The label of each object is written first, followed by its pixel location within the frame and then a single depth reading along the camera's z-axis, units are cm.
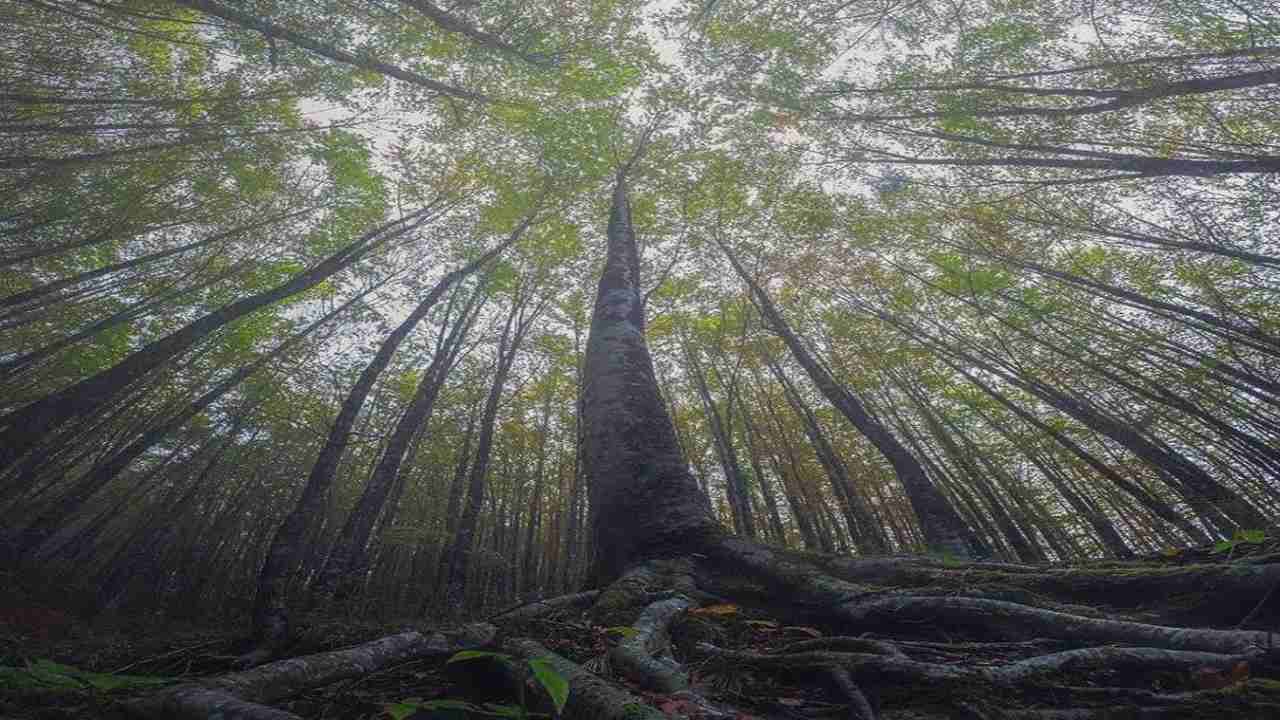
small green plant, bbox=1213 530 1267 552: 204
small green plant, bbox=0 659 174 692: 146
